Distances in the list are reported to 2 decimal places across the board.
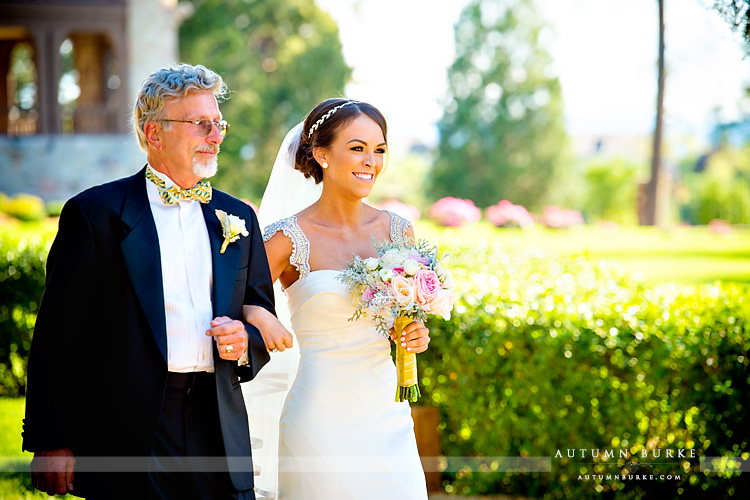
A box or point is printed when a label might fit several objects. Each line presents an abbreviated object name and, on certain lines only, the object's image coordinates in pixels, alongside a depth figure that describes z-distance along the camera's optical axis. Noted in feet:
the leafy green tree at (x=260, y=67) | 88.84
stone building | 73.05
